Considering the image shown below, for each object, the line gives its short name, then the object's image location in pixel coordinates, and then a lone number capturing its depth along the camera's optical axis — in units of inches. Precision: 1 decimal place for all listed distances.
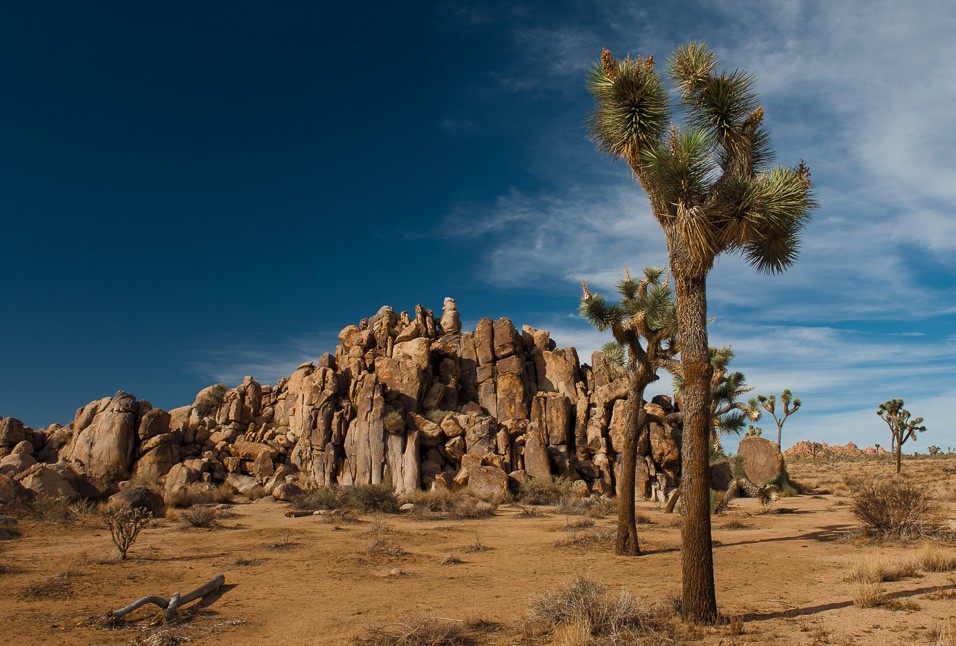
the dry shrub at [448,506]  924.0
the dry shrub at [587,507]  982.4
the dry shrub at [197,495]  1005.5
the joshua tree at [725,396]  1096.8
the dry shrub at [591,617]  283.1
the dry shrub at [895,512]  619.2
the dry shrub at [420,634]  289.3
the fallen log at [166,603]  334.3
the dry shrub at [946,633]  255.1
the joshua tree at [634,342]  586.2
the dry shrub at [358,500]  993.5
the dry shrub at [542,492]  1136.8
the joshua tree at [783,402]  1846.7
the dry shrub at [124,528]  533.3
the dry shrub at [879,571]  426.0
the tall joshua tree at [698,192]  328.8
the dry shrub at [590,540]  641.0
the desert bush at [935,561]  455.2
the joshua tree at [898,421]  1855.3
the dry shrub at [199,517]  759.7
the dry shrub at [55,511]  748.0
